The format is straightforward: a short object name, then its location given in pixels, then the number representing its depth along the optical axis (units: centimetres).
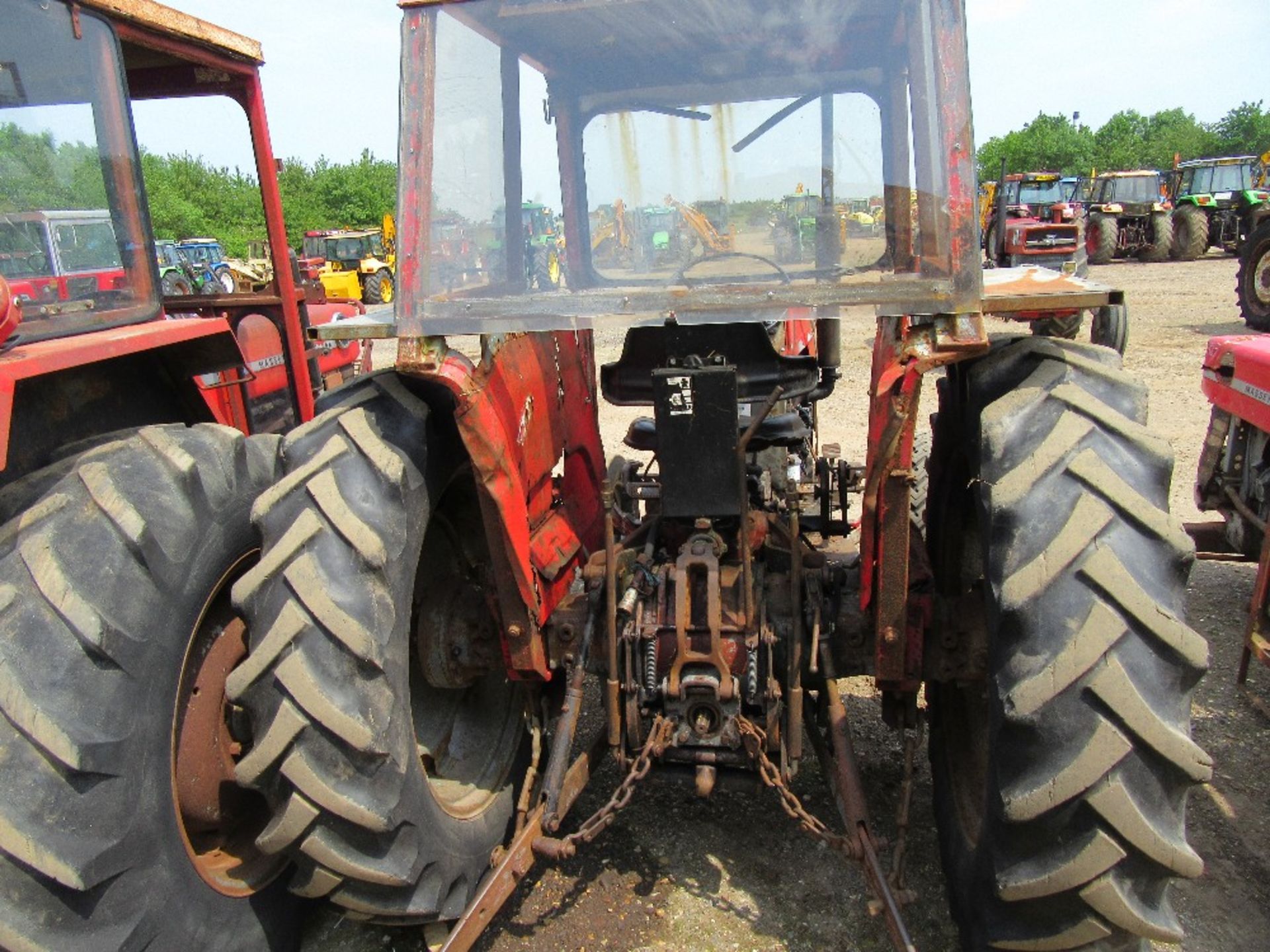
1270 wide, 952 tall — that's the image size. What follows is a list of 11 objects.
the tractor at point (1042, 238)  1513
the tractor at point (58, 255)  263
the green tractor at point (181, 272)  959
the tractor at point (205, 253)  1959
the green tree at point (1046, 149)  5344
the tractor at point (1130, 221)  2183
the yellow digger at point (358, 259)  2523
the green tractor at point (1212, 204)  2202
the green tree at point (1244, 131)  5216
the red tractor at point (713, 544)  185
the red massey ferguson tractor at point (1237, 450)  369
